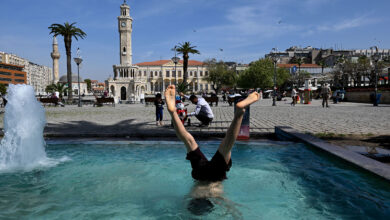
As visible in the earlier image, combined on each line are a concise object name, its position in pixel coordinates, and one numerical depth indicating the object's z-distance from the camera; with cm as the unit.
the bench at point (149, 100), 2695
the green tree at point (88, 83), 17062
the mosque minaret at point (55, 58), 9338
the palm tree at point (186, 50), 4444
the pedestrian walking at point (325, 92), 2045
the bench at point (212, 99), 2462
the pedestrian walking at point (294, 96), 2391
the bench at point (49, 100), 2564
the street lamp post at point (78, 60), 2700
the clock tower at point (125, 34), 6391
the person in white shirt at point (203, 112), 950
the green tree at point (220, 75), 7325
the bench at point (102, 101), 2750
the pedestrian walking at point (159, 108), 1029
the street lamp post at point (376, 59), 2138
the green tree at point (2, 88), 7893
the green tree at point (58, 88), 3815
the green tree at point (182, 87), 2654
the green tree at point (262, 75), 6150
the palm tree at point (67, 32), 3356
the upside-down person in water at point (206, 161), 329
